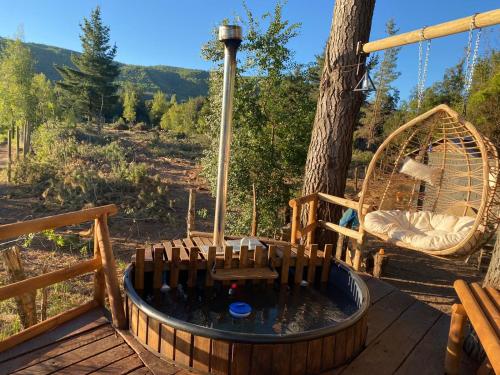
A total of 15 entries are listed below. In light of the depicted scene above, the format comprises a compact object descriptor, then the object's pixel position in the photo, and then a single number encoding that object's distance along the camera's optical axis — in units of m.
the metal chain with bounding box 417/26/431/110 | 3.37
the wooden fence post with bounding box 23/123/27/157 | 15.45
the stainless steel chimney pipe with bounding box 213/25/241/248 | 2.76
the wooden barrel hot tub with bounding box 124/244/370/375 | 2.01
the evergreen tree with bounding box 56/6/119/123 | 26.34
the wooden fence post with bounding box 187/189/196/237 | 5.86
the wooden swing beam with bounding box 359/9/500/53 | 2.68
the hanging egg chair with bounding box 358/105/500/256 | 3.19
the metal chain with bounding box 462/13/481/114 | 2.77
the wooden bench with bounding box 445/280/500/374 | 1.68
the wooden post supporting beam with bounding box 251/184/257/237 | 6.00
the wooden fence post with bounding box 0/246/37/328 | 3.66
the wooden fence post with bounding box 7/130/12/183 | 11.62
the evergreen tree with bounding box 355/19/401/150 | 24.30
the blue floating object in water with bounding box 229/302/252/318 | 2.65
